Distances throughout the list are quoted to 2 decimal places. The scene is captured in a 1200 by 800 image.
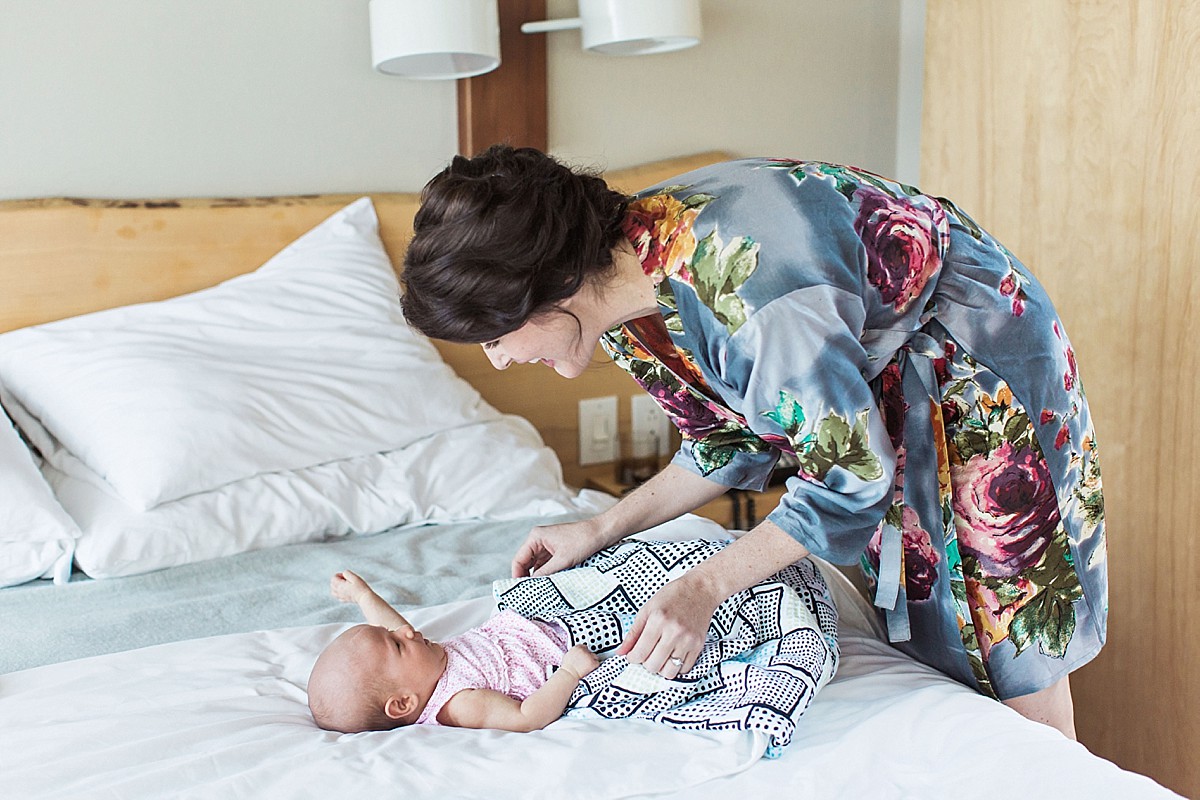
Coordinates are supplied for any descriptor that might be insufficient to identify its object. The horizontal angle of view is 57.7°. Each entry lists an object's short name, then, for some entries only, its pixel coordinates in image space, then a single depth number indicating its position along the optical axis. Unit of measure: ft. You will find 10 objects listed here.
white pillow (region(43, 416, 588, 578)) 5.57
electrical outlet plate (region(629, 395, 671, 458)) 8.71
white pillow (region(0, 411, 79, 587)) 5.39
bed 3.56
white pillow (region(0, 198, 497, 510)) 5.92
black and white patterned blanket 3.78
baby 3.99
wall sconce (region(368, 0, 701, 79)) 6.90
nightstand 7.70
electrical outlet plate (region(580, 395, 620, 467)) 8.54
